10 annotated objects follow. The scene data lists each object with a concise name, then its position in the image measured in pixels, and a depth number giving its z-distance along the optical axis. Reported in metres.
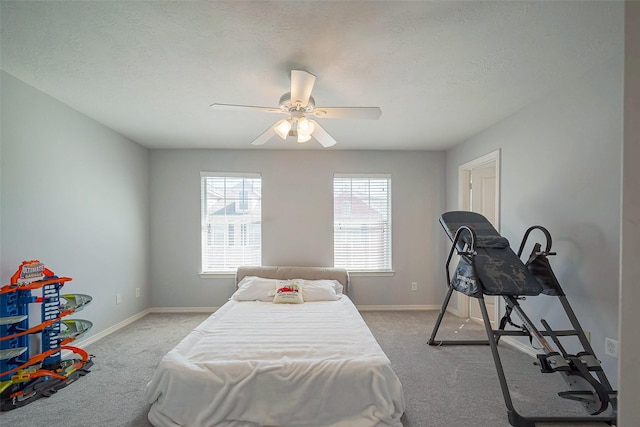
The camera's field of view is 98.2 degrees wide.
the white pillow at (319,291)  3.48
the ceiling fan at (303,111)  2.06
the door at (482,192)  3.99
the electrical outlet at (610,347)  2.04
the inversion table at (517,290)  1.81
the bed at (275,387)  1.73
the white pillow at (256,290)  3.48
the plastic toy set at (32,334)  2.09
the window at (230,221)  4.36
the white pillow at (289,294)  3.35
